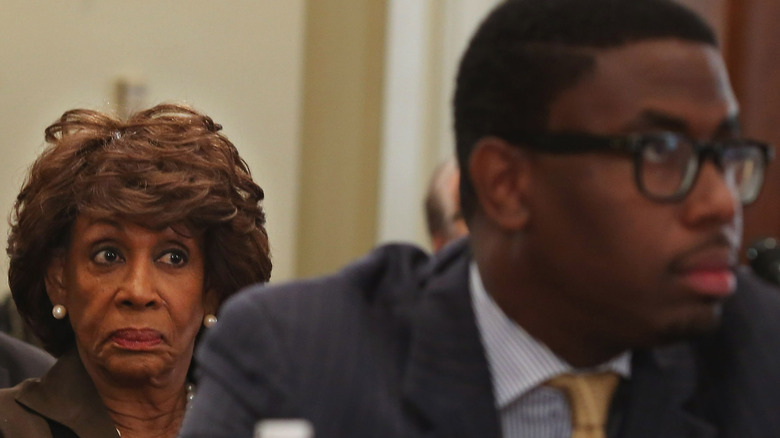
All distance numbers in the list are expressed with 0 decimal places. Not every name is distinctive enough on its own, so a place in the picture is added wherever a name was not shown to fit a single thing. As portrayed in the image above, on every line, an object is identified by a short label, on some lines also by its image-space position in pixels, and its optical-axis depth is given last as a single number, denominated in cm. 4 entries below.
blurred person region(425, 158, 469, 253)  834
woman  520
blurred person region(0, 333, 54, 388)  587
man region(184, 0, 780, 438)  308
